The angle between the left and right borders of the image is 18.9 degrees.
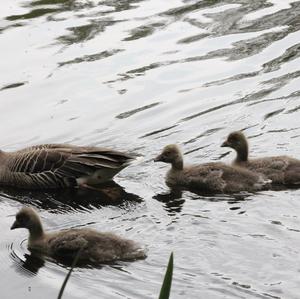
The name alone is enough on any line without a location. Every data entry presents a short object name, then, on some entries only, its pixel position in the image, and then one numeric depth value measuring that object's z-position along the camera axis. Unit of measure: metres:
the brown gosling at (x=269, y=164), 11.23
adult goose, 11.71
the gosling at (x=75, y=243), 9.24
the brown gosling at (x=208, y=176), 11.14
